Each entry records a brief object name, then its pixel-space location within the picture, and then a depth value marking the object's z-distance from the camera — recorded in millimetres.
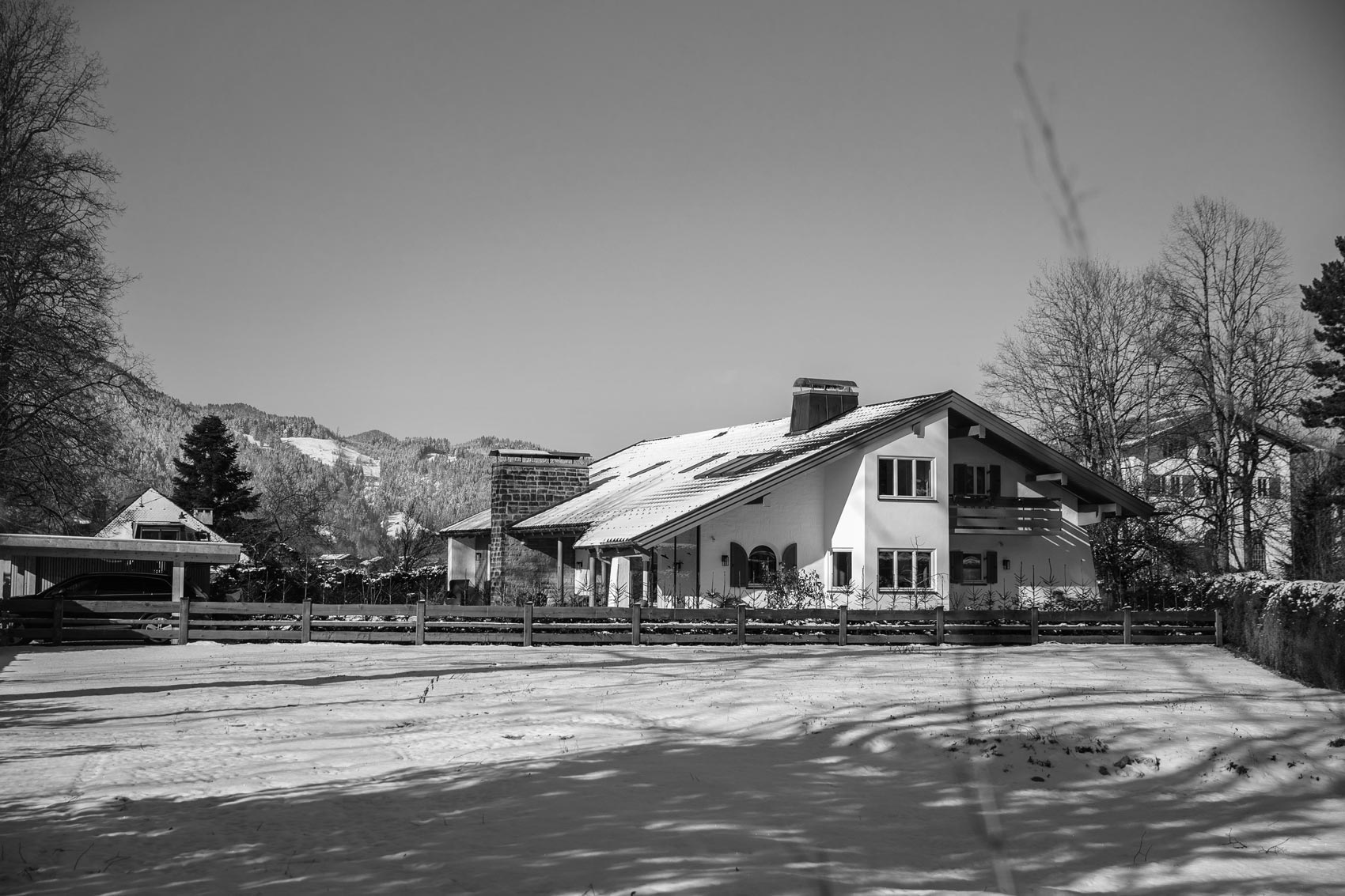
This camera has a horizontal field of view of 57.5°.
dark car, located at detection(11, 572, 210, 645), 30906
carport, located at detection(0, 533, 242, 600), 28984
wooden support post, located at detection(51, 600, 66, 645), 25844
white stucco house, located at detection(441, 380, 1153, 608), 32281
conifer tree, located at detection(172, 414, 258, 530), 66812
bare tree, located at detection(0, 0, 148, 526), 25719
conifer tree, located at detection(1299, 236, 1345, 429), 40906
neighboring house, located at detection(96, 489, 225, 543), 51656
